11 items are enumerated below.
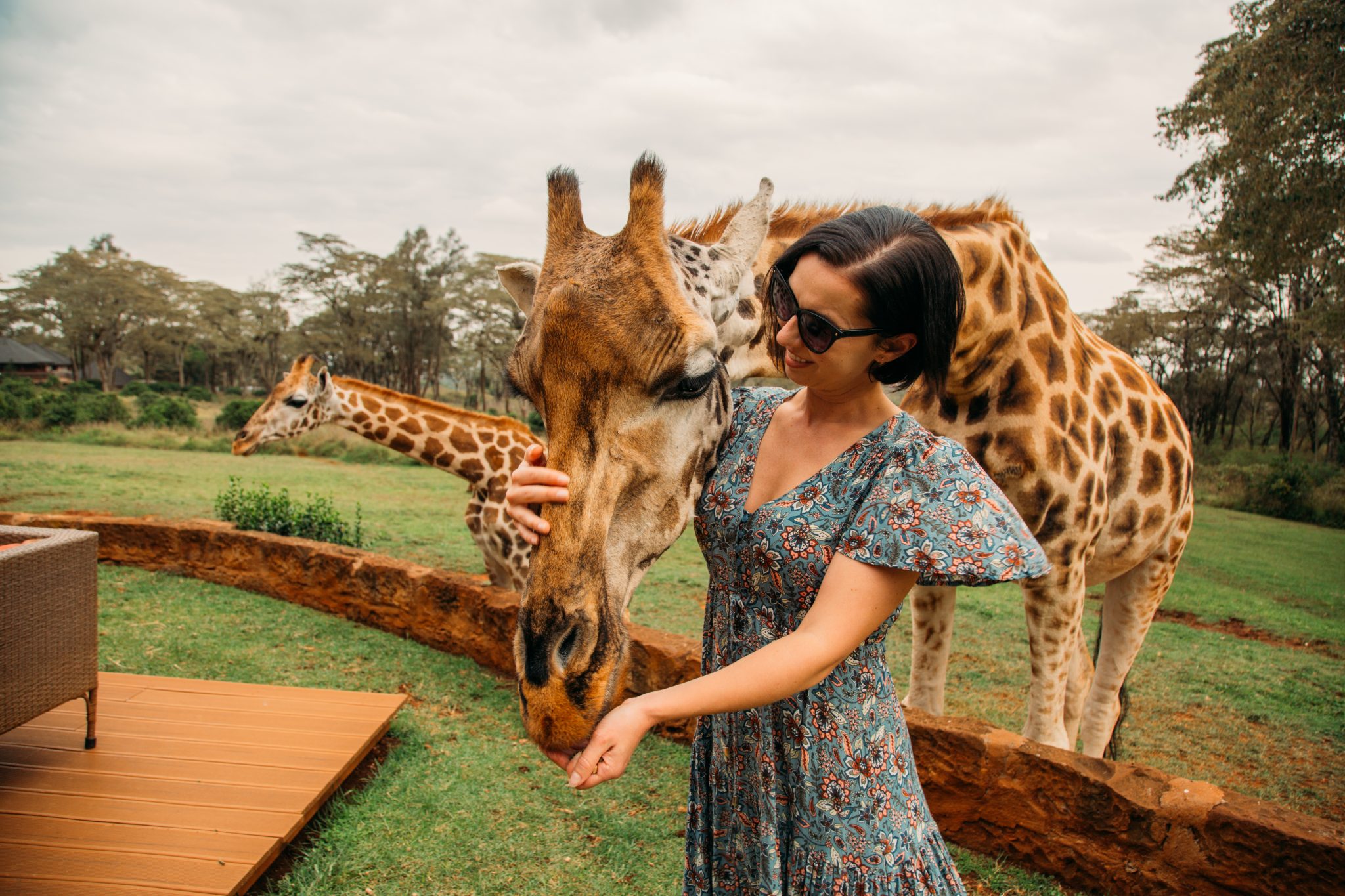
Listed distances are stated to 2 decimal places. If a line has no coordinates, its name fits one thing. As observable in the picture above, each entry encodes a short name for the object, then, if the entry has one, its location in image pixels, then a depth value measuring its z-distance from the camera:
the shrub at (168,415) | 19.64
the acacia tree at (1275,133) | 10.37
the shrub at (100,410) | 19.22
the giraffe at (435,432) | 5.65
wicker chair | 3.11
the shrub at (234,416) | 20.05
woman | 1.22
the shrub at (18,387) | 20.45
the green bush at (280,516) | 7.41
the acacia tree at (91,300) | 36.69
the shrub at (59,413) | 18.33
